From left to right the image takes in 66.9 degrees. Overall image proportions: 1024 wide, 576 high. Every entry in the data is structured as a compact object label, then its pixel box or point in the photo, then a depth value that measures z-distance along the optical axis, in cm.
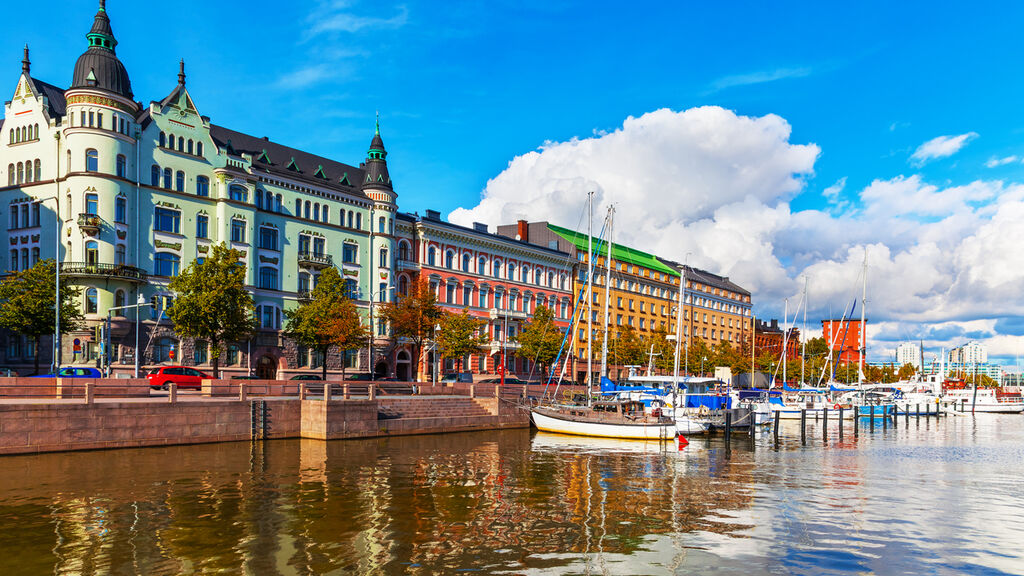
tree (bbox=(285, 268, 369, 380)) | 6266
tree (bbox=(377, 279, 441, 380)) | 6950
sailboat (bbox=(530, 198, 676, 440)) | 4853
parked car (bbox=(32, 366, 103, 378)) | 4769
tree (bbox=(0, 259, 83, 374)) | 5266
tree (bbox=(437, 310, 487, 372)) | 7169
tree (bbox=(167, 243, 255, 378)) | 5353
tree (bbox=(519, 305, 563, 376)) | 8244
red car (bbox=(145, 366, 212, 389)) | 4616
